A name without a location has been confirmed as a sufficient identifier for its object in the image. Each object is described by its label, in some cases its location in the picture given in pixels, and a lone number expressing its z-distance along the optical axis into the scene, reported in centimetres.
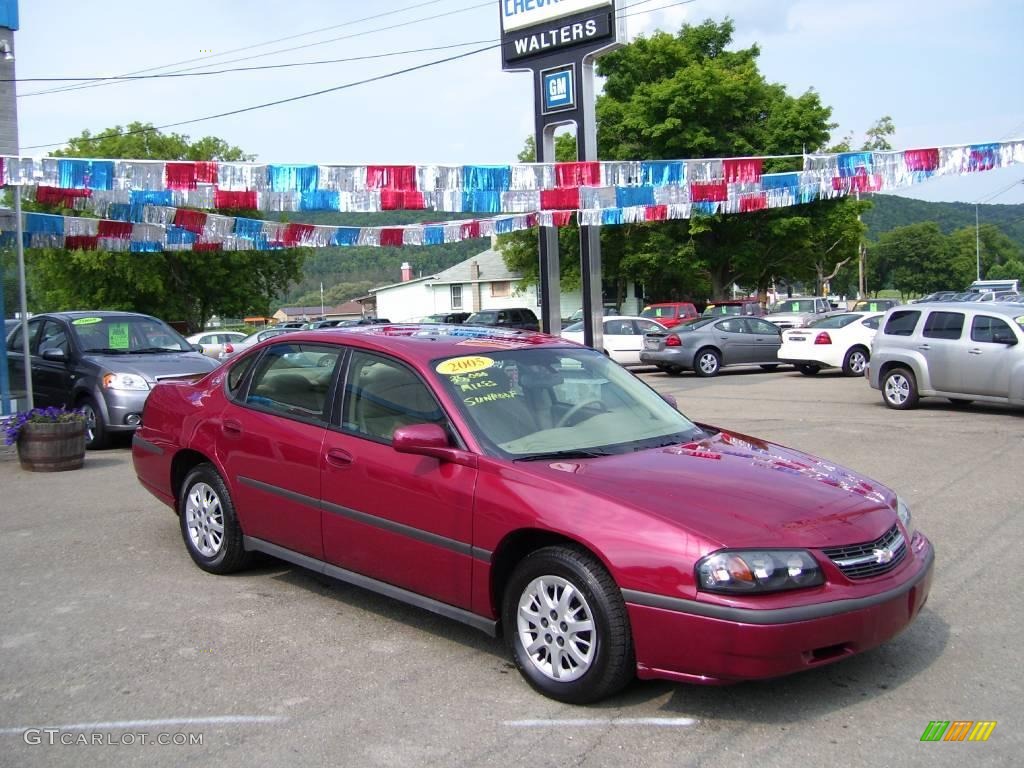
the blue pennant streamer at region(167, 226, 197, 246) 1712
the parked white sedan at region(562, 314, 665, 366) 2503
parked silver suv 1295
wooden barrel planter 1036
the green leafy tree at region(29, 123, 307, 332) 4625
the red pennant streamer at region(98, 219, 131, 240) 1603
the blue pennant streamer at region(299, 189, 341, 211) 1291
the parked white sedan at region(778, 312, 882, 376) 2058
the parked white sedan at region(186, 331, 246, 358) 3160
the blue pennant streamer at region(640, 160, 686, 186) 1409
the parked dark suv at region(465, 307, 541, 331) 3262
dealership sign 1611
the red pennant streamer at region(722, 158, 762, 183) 1466
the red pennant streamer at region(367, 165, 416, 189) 1293
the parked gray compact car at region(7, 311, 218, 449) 1166
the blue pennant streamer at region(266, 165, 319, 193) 1265
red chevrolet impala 379
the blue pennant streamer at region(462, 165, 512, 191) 1324
